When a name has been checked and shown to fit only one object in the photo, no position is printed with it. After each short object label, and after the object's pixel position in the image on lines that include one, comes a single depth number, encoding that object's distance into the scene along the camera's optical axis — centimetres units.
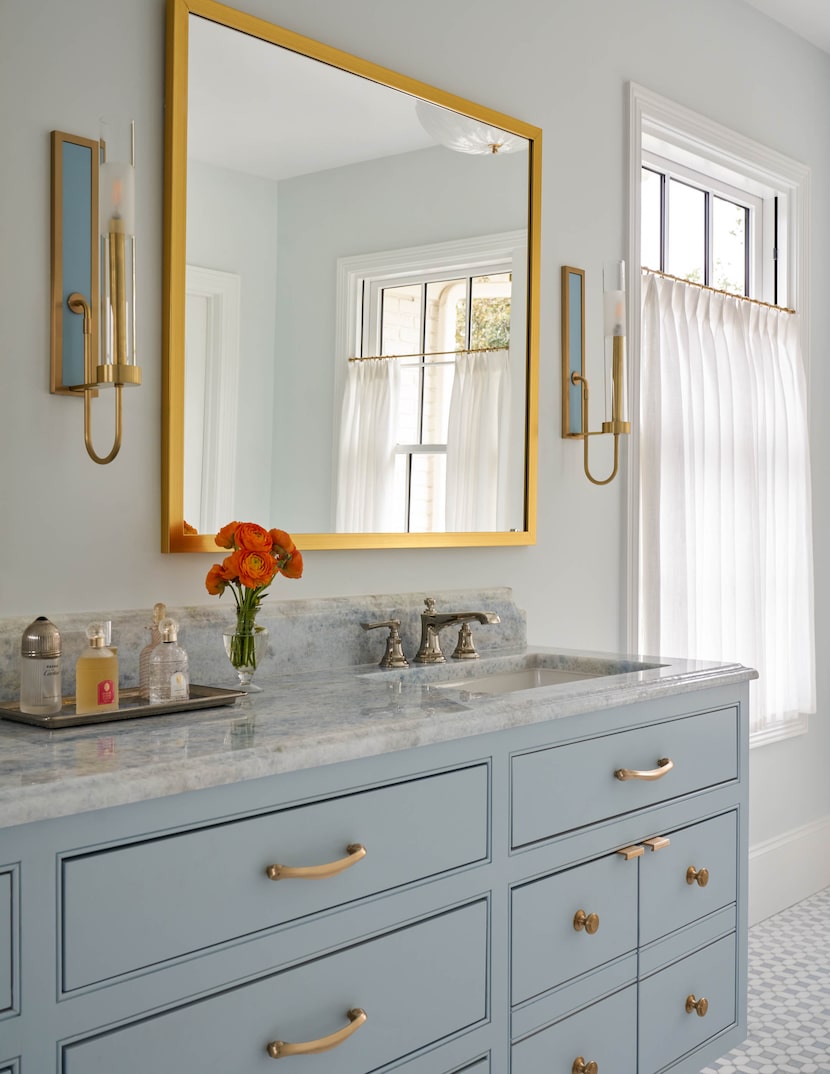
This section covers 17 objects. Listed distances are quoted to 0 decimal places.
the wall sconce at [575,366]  267
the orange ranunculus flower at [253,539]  176
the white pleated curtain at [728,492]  301
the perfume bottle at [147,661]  164
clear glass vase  178
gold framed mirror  191
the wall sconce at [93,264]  163
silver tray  144
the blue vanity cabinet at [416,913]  118
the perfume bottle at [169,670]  162
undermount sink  226
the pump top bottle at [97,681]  151
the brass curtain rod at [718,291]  305
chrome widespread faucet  222
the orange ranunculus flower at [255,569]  174
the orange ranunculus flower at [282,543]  180
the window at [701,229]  322
